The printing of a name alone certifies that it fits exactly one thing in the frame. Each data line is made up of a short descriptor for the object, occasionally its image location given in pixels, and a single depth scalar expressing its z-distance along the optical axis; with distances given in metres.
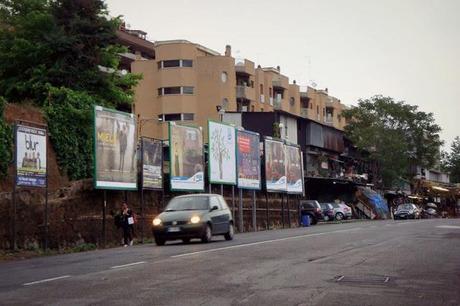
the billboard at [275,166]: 45.03
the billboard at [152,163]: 31.12
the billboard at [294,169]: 48.69
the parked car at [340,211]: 67.50
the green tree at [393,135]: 85.25
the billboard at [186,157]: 33.38
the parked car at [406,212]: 72.32
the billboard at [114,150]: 27.83
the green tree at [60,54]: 40.53
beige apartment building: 72.44
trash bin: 51.30
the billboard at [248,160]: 40.66
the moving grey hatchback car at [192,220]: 23.66
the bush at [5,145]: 25.99
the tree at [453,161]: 128.75
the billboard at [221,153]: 37.03
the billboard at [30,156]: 23.12
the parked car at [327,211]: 63.30
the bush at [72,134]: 30.48
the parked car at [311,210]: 54.88
